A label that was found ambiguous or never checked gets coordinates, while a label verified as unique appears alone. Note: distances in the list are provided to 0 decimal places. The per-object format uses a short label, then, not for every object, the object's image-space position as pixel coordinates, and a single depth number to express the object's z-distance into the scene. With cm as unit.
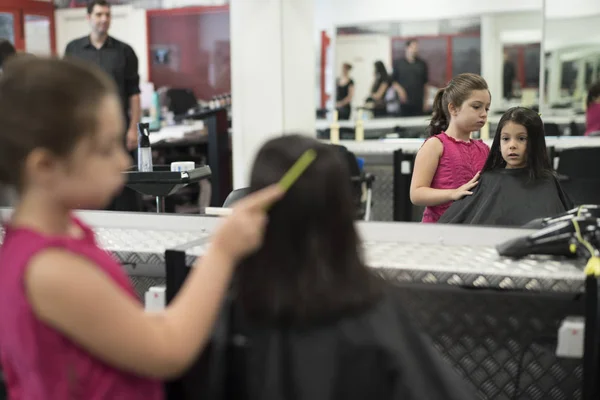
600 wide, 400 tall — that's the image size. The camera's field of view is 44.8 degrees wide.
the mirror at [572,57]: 521
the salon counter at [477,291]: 170
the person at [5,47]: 278
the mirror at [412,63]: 480
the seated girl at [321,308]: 111
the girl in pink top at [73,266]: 94
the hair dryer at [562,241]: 166
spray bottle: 272
